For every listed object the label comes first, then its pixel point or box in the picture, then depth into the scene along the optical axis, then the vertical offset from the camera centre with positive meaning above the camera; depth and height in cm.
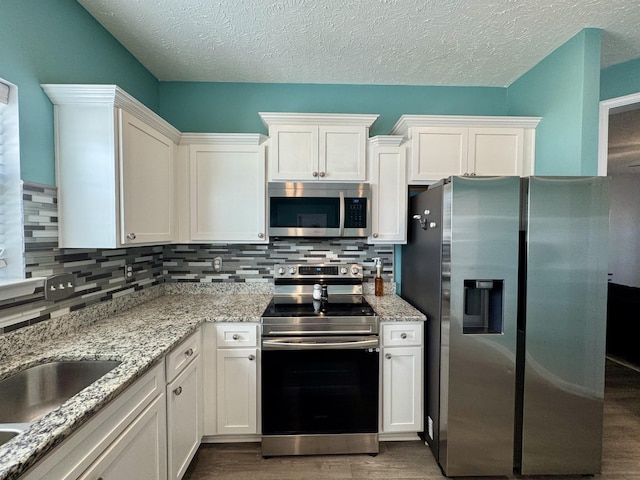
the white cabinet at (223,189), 217 +33
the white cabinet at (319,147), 211 +63
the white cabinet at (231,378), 185 -93
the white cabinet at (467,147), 215 +65
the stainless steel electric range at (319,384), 182 -95
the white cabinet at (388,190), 218 +33
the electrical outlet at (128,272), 201 -29
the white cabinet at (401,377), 188 -94
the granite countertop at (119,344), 76 -54
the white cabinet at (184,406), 145 -96
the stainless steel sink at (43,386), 113 -64
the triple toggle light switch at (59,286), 142 -28
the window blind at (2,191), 130 +18
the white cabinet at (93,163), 148 +36
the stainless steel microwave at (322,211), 215 +16
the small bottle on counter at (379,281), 240 -39
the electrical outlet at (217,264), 246 -27
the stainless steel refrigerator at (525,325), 161 -51
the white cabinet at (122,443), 82 -72
